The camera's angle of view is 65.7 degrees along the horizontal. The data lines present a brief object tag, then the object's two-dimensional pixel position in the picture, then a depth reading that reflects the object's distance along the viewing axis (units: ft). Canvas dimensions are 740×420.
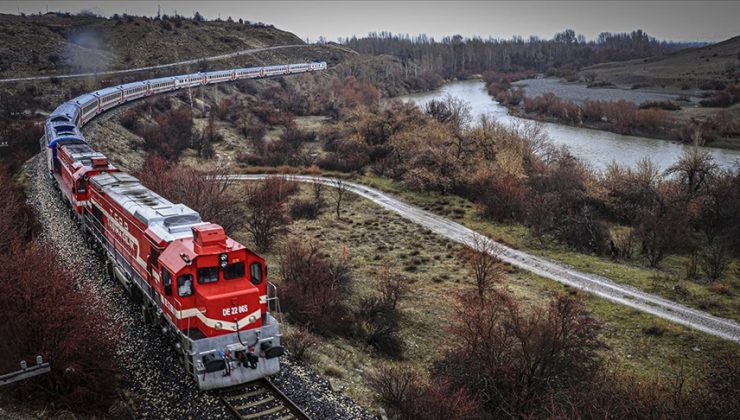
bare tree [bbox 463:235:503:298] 97.50
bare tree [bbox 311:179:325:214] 153.28
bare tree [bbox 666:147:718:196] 144.15
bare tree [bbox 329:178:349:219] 153.71
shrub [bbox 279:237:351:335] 76.69
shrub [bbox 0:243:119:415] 46.65
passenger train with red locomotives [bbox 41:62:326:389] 51.65
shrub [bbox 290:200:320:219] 148.36
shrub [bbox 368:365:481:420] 50.31
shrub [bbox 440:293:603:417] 60.95
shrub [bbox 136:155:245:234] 102.83
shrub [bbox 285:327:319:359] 60.78
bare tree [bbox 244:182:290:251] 118.21
